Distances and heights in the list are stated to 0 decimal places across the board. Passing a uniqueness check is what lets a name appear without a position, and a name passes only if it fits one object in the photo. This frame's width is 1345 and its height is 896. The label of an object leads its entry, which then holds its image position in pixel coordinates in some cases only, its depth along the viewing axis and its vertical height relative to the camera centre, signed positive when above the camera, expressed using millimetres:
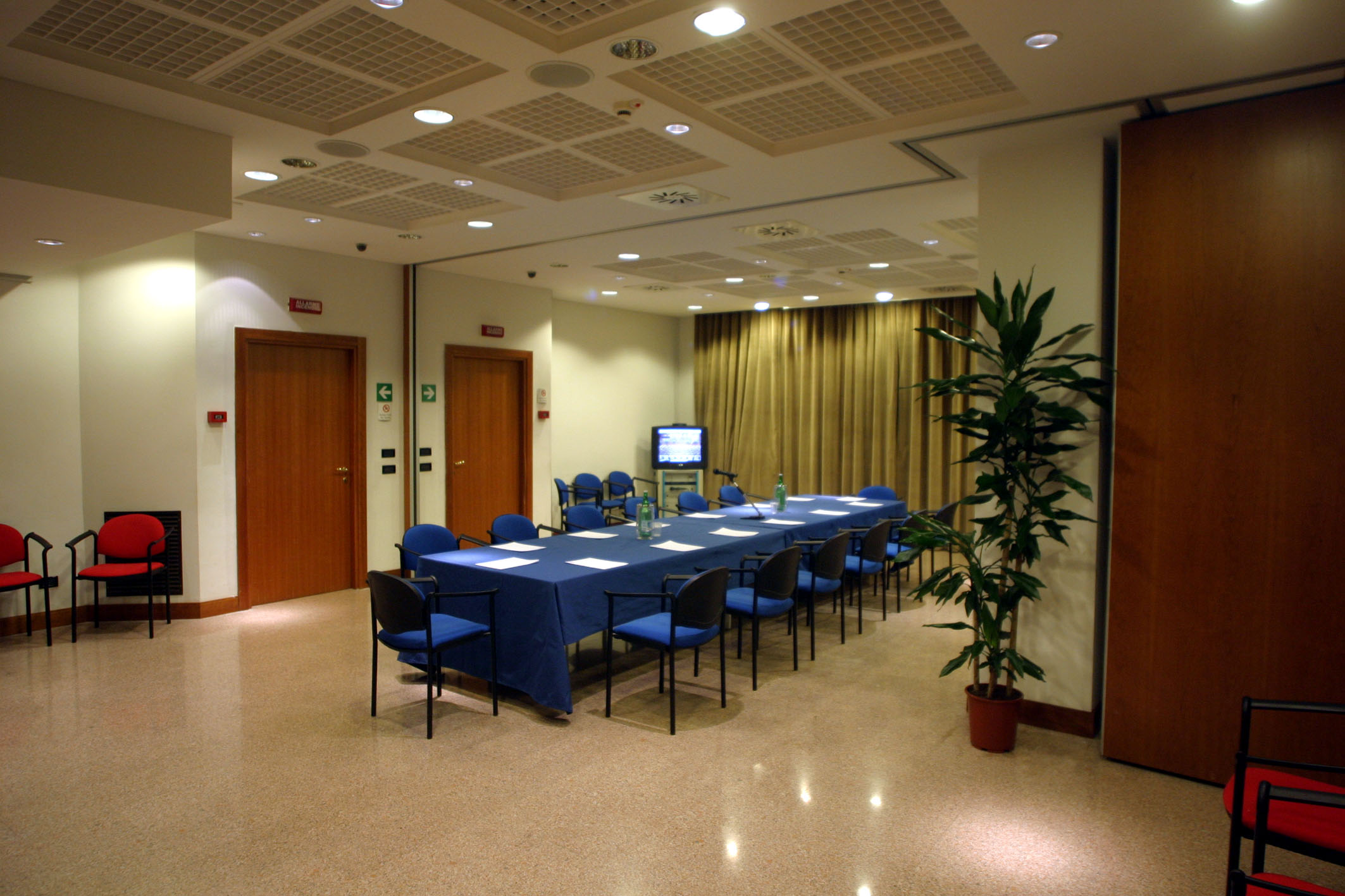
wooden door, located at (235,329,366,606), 6594 -357
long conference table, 4109 -867
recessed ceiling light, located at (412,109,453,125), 3785 +1447
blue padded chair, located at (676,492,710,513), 7910 -784
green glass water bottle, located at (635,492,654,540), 5496 -672
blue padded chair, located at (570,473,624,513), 9594 -834
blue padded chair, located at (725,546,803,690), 4594 -980
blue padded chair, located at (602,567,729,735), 4012 -1040
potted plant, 3703 -254
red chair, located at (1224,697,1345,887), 2146 -1103
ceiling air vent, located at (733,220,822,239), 6008 +1454
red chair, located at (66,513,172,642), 5816 -898
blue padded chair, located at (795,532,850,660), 5180 -952
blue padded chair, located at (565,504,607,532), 6395 -760
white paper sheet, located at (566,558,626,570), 4484 -792
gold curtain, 9594 +302
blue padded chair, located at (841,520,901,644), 5914 -983
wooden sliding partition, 3242 -34
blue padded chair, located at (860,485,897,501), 8141 -714
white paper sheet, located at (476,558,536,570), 4477 -794
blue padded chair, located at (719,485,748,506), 7938 -726
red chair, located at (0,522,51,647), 5445 -919
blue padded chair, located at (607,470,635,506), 10250 -800
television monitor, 10906 -337
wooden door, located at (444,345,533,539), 8086 -140
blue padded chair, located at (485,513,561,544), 5746 -766
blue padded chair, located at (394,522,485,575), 5434 -798
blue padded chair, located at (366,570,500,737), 3889 -996
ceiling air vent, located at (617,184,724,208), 5059 +1448
